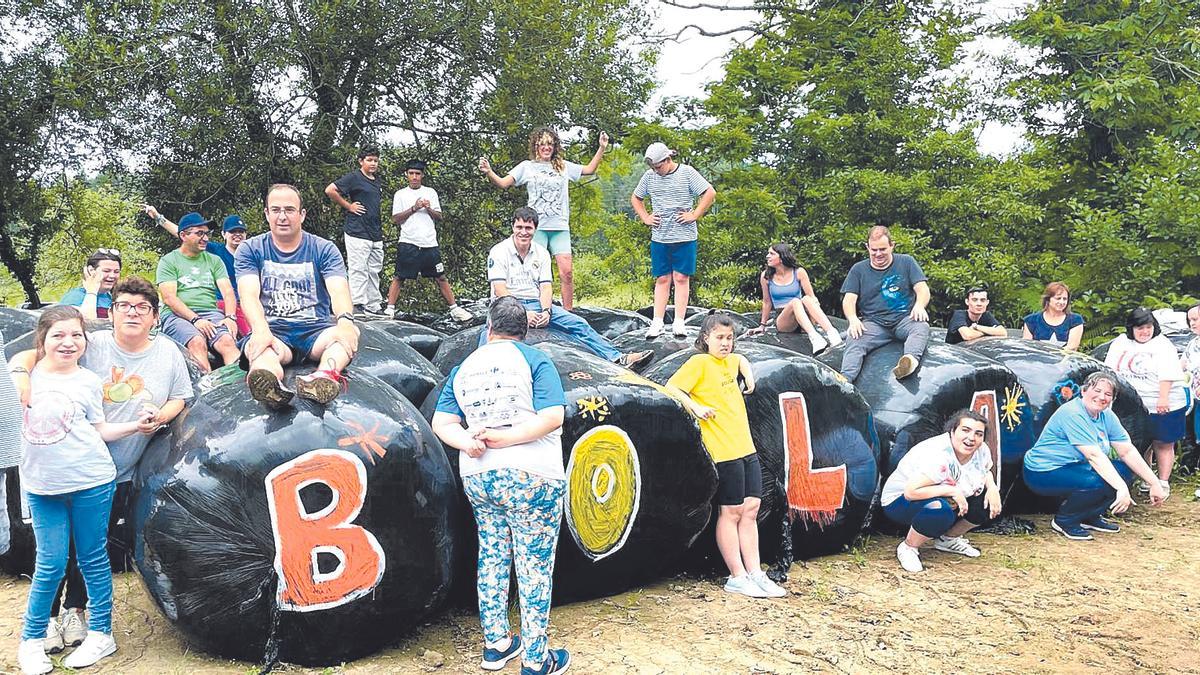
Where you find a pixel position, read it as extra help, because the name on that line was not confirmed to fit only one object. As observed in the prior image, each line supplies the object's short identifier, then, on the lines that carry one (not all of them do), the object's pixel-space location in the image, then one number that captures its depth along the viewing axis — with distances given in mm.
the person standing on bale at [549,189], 8844
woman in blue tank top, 8406
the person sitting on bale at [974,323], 9078
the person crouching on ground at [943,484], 6480
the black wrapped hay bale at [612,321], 9539
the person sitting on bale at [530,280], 7605
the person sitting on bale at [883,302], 7637
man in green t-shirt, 7156
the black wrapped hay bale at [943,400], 7191
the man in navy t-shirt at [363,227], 10211
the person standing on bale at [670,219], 8375
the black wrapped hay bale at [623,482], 5414
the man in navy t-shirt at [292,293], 5090
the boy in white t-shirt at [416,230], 10422
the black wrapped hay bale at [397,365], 6551
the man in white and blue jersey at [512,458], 4352
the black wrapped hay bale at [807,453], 6391
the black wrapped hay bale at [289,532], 4449
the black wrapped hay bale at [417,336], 8430
